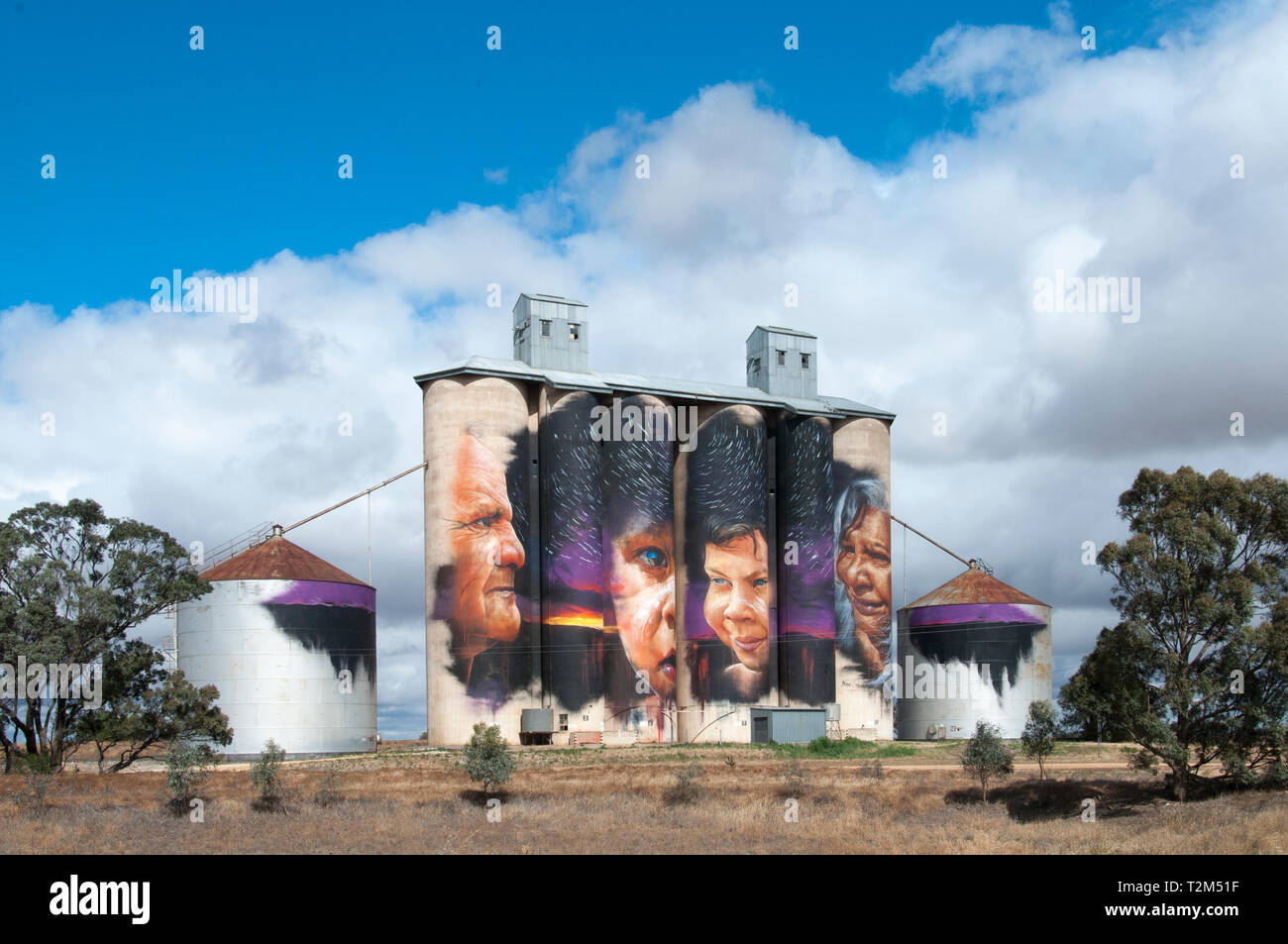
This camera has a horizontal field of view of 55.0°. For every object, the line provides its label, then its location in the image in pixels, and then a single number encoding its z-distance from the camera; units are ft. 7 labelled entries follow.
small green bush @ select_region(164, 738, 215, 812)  186.50
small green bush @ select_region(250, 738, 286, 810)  188.56
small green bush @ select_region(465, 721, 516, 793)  200.03
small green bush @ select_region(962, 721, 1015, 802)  202.49
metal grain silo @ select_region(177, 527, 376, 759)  261.24
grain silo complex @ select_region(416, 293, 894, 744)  285.43
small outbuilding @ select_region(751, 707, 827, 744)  303.27
